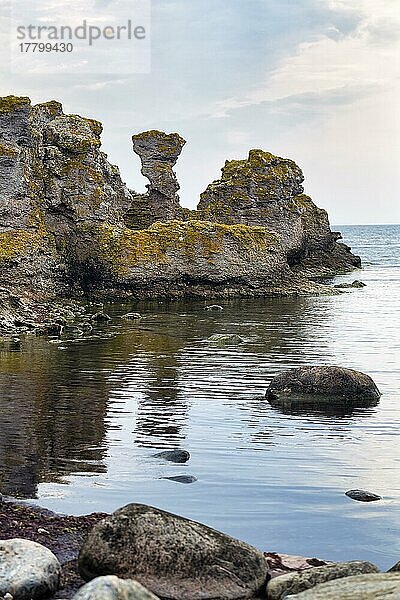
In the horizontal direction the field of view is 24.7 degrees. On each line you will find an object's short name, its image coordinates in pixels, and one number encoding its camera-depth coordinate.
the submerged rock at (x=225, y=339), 35.41
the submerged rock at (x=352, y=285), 67.75
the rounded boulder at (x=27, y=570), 9.27
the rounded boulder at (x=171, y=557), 9.65
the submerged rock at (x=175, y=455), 16.70
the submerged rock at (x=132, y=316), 44.91
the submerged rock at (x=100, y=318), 43.97
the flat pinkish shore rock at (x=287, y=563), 10.62
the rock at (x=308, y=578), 9.48
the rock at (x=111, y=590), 7.89
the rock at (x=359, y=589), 8.16
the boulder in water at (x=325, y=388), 22.83
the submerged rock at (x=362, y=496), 14.12
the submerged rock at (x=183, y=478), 15.19
